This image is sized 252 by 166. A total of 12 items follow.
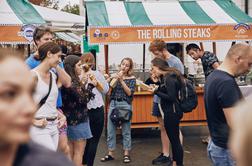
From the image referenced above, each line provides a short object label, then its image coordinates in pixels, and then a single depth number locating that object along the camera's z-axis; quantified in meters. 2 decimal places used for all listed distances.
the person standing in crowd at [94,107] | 6.37
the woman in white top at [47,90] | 4.48
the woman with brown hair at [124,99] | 7.33
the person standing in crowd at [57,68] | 5.00
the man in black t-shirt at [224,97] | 3.96
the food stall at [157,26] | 8.30
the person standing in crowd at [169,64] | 7.07
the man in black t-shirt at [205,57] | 7.67
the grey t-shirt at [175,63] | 7.20
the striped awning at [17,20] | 8.15
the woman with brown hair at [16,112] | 1.58
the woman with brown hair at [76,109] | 5.67
